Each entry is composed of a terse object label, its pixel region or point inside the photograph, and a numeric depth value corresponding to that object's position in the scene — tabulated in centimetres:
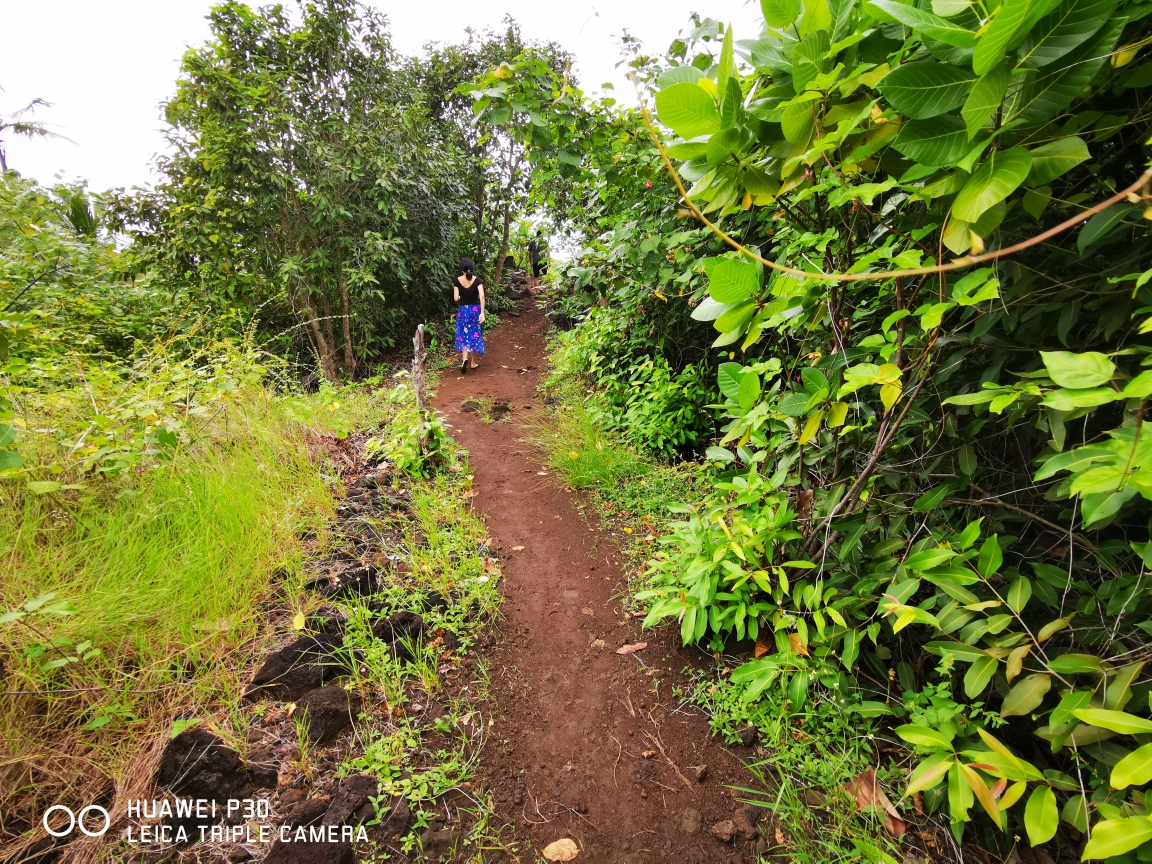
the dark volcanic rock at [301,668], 183
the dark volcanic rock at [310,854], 135
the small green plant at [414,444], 346
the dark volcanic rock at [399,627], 212
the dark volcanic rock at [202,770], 147
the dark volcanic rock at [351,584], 224
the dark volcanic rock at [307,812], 146
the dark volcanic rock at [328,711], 172
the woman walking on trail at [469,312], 746
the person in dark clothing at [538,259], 1271
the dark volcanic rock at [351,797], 146
